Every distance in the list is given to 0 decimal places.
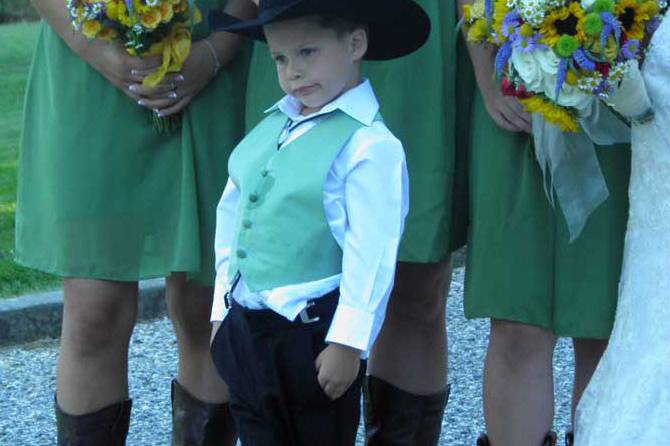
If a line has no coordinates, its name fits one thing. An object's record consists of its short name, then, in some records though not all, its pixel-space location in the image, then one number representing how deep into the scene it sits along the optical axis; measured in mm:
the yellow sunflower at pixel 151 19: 5796
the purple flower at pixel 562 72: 5015
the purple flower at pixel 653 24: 5029
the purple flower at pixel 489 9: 5359
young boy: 5227
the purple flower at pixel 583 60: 4978
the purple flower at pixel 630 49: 4950
